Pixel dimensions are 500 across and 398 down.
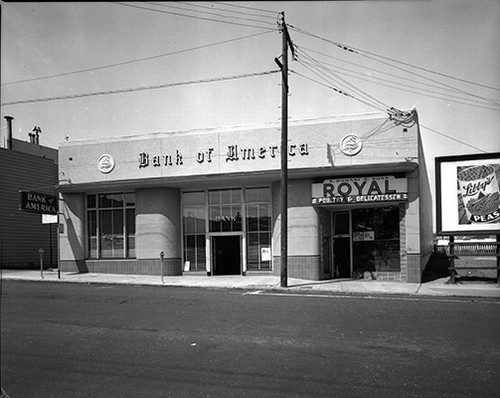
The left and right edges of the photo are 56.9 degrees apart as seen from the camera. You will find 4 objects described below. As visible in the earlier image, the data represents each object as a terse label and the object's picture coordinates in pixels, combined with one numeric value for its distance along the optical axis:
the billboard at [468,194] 16.08
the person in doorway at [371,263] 19.00
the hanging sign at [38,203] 19.69
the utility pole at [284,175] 16.22
